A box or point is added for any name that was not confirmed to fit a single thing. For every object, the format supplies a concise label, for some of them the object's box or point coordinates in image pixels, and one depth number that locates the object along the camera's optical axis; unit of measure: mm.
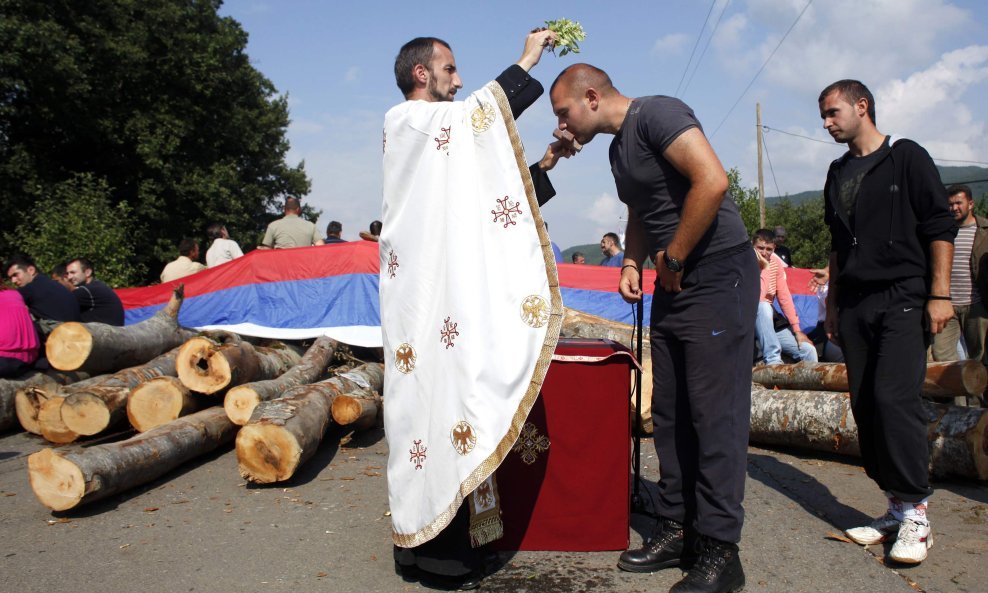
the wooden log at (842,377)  5078
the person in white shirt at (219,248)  10594
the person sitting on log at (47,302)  7453
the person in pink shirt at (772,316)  7543
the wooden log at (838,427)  4461
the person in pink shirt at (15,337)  6773
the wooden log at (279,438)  4668
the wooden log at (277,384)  5776
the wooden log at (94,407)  5773
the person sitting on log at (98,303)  8008
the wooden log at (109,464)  4156
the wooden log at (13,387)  6578
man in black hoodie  3301
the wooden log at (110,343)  6730
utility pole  31047
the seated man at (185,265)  10242
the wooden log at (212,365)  6062
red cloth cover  3324
